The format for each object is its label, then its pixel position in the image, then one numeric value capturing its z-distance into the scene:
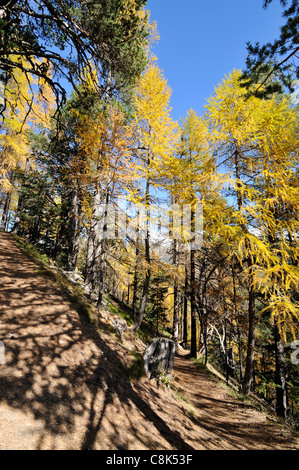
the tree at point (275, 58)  3.74
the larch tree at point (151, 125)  8.31
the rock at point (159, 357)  6.40
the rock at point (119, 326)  7.30
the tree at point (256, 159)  5.35
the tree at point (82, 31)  4.23
